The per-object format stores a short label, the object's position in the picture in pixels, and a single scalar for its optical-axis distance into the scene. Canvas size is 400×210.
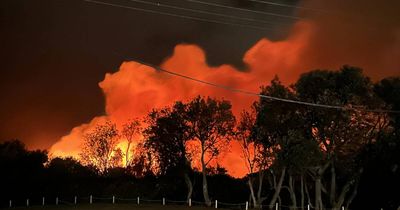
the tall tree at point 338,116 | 52.72
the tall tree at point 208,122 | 67.69
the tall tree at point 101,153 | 100.19
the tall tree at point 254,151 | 62.25
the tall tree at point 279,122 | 53.78
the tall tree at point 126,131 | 99.81
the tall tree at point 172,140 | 70.19
